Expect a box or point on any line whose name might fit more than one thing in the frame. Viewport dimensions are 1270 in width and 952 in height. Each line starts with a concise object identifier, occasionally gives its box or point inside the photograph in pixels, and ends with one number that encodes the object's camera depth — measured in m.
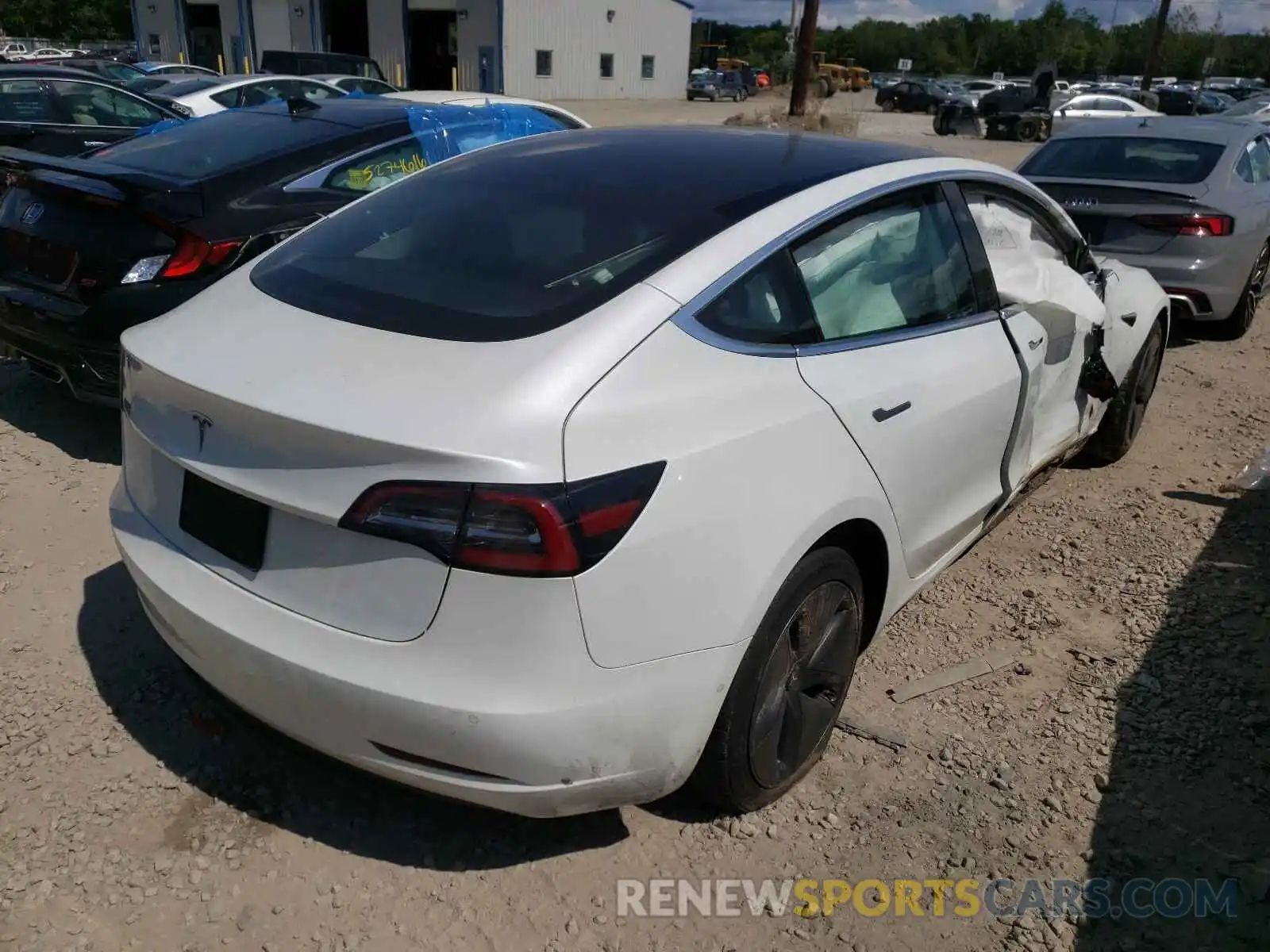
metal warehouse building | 40.06
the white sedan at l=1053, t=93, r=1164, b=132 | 24.70
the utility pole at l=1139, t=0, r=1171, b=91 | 37.41
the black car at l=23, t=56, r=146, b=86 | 21.02
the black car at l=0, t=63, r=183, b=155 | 9.34
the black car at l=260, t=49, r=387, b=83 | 20.84
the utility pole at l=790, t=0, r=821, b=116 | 22.91
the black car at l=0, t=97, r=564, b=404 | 4.30
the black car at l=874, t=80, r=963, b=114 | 44.25
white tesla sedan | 1.96
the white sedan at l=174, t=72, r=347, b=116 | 13.55
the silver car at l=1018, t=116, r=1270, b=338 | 6.60
